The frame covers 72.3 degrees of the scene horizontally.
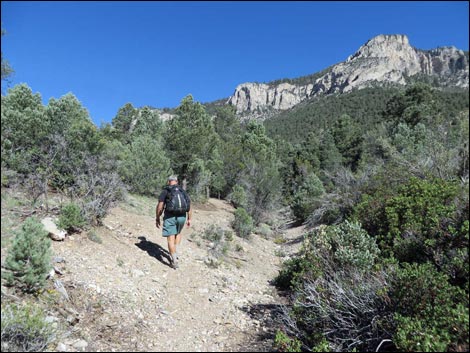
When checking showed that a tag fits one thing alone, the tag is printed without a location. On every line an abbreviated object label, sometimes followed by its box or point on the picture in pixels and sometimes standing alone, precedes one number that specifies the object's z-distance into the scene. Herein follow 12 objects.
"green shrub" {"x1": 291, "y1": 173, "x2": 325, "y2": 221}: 16.70
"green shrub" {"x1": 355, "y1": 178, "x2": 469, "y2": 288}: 3.71
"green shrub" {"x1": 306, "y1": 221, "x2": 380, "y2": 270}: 5.00
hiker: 6.35
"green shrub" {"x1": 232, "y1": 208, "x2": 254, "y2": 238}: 11.86
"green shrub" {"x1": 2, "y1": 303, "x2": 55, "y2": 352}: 3.10
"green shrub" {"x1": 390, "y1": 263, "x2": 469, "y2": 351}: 2.90
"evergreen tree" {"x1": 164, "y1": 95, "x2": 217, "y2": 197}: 17.31
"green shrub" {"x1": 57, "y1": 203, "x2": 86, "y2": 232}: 5.98
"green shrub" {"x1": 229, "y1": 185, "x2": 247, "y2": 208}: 17.47
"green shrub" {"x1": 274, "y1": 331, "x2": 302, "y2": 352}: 3.80
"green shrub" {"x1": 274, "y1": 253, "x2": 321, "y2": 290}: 5.41
